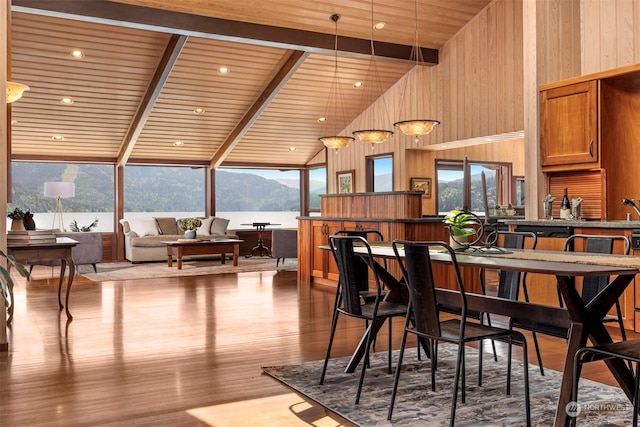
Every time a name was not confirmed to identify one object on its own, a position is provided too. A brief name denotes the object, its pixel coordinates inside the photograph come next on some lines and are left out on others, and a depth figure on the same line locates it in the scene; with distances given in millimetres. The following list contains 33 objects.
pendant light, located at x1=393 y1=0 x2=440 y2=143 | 5723
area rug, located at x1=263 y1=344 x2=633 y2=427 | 2750
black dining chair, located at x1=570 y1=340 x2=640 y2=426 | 1928
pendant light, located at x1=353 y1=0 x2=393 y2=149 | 9884
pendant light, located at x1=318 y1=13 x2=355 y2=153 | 7254
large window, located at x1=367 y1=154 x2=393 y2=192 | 11375
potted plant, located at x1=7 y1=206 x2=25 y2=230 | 5336
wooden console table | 5004
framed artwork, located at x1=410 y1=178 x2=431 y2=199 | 10812
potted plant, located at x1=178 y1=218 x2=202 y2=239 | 10633
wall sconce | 4300
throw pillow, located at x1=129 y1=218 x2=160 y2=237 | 11570
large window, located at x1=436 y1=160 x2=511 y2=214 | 11328
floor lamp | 10117
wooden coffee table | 9984
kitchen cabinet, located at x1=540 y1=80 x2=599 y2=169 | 5207
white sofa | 11102
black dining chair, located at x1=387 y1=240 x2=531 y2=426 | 2627
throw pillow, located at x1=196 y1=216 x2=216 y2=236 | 12188
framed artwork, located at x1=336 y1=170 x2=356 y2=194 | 12164
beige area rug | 9000
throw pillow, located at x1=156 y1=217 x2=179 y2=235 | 11977
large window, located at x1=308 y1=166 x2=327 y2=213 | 13992
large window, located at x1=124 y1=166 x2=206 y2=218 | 12844
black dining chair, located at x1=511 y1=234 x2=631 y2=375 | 3010
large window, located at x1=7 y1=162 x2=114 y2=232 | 11906
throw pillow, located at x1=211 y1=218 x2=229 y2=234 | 12320
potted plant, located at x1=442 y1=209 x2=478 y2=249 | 3488
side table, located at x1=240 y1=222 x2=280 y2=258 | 12808
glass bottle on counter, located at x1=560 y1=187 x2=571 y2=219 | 5375
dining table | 2434
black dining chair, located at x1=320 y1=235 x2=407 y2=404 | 3170
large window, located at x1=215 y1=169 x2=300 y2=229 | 14055
